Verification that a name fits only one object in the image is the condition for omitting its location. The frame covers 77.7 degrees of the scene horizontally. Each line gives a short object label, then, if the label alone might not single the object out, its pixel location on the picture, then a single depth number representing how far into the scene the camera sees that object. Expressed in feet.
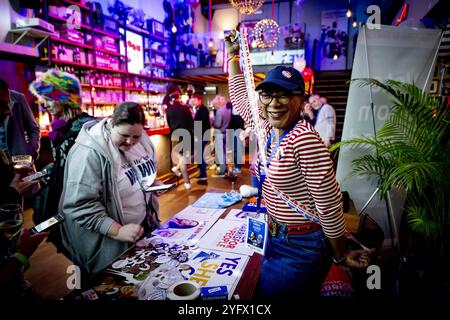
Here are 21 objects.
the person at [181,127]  17.81
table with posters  3.75
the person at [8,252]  3.47
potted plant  6.22
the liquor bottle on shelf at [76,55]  19.21
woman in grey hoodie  4.88
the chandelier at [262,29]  16.16
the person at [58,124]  6.01
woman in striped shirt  3.46
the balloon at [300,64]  22.63
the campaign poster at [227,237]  4.92
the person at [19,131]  9.88
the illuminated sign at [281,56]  29.86
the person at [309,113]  18.08
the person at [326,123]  16.24
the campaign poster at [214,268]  3.98
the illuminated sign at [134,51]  25.09
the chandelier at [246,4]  12.30
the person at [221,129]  21.09
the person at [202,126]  19.63
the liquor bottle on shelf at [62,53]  18.06
